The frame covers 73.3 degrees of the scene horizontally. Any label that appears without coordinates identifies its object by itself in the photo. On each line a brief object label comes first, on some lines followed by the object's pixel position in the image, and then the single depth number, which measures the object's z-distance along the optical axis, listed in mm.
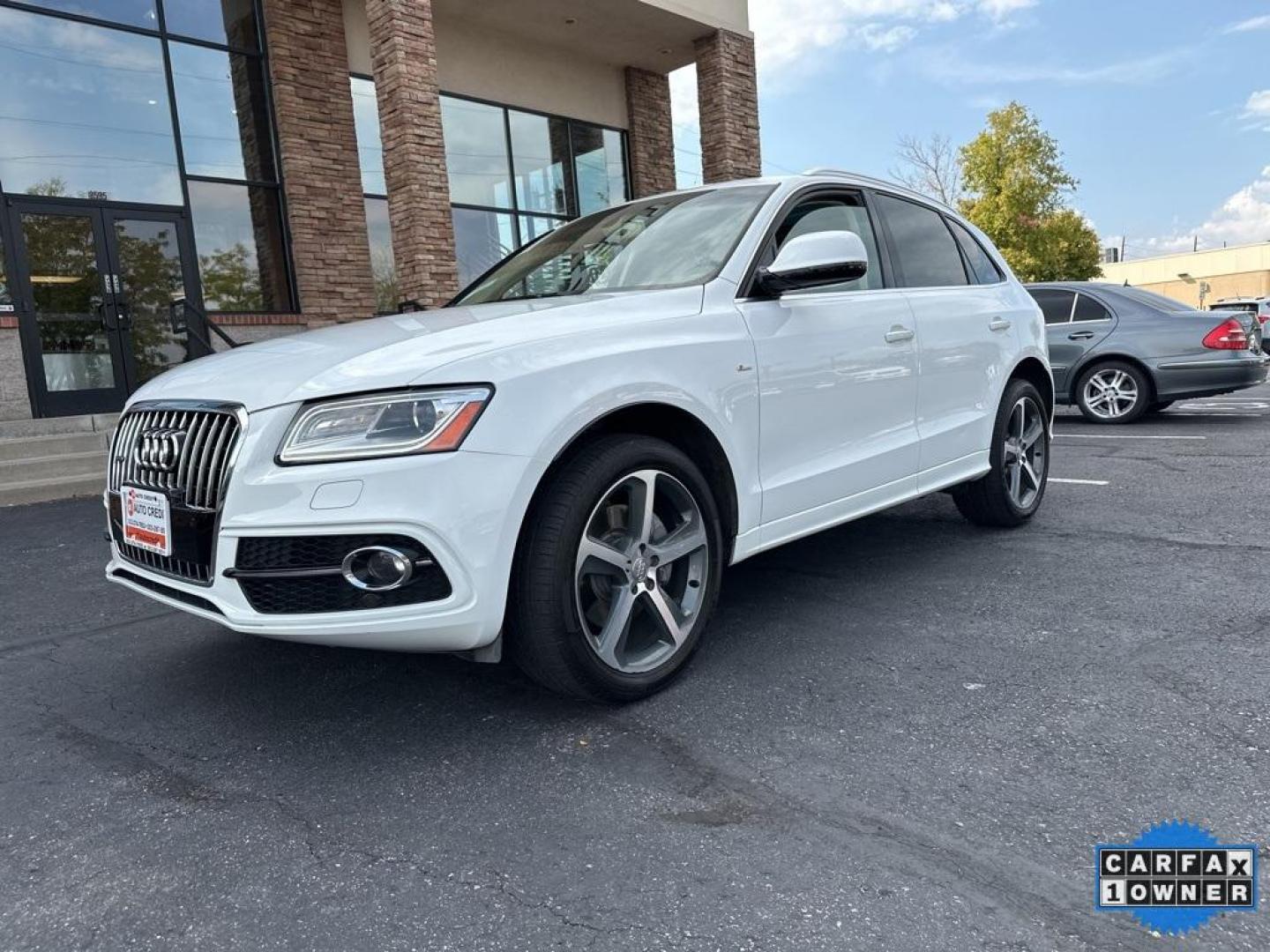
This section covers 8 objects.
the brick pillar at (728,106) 12922
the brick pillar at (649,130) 14703
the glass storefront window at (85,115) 9211
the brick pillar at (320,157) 10734
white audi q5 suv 2240
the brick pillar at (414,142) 9312
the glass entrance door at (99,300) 9156
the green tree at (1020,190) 28703
